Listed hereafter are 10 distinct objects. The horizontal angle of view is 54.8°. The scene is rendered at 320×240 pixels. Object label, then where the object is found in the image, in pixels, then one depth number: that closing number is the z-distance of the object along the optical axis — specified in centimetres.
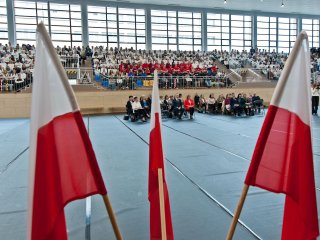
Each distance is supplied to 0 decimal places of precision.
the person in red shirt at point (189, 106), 1474
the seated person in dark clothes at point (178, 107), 1483
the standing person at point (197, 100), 1802
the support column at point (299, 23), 3294
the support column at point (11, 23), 2430
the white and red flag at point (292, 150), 193
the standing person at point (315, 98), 1441
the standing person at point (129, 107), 1407
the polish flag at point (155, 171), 248
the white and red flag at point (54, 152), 168
